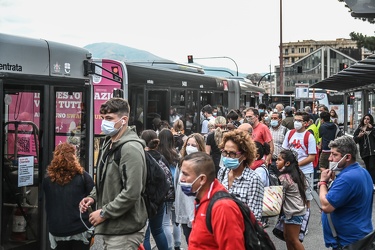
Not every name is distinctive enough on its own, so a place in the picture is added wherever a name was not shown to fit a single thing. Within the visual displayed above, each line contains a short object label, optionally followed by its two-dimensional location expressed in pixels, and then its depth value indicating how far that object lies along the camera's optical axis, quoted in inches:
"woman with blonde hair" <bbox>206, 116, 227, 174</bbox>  369.7
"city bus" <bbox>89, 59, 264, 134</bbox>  537.0
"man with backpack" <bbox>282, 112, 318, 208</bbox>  402.0
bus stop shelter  461.4
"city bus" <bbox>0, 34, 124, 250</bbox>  245.8
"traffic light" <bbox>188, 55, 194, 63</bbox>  1913.1
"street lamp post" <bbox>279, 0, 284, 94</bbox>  2018.8
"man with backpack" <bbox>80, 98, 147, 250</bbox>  188.1
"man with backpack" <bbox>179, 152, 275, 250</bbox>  141.1
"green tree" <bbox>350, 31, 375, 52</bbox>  1189.7
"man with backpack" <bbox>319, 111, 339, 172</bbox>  554.3
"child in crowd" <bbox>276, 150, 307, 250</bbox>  265.1
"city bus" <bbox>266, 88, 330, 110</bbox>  1866.4
